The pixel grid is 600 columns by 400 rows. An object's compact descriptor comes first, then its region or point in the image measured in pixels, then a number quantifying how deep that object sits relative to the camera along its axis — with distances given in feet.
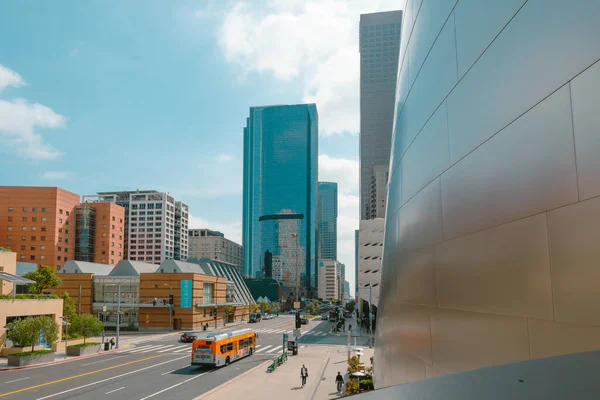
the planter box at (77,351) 143.43
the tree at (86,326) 147.84
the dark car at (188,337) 176.76
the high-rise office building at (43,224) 386.93
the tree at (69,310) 165.58
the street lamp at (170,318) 228.00
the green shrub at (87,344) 145.18
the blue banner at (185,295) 230.48
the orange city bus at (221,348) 112.27
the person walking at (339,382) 86.89
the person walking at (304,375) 92.83
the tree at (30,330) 122.11
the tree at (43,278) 179.32
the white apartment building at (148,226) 553.23
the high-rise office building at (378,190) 595.47
